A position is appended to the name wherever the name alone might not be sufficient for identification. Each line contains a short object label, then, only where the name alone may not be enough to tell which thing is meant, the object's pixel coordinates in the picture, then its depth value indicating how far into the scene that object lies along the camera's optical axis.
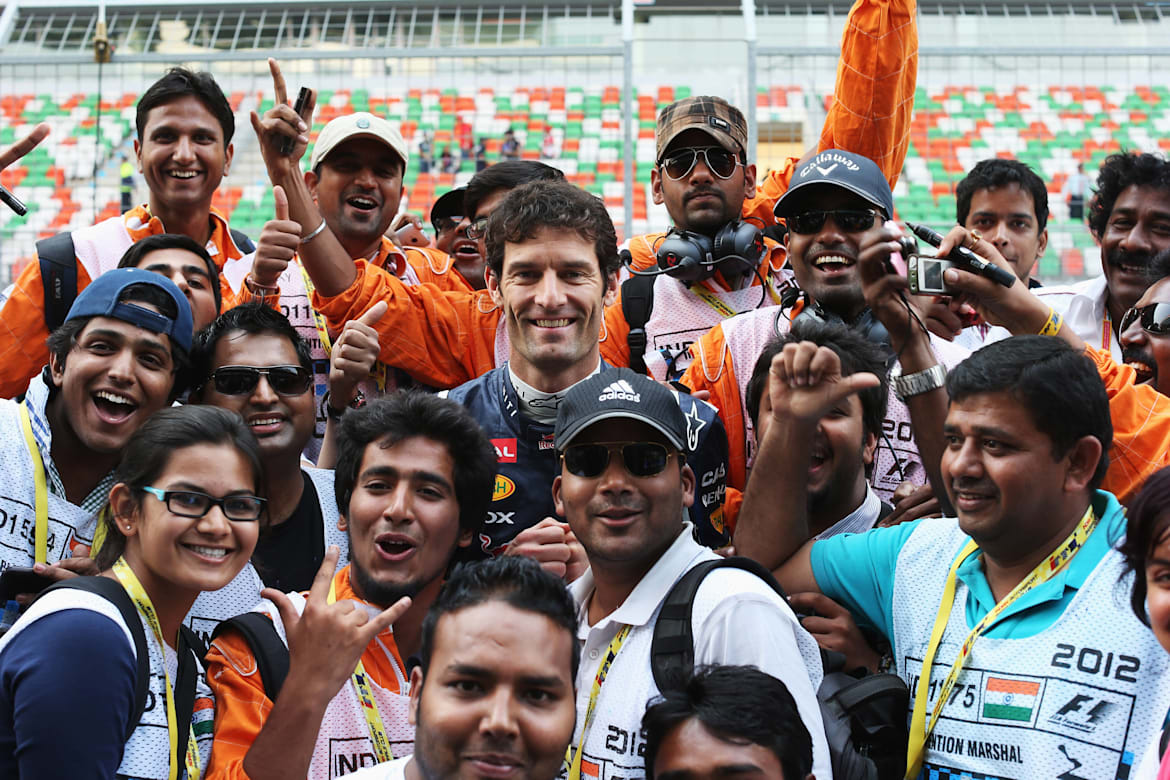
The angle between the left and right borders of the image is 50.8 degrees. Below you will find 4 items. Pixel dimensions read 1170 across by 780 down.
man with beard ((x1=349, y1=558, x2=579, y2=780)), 2.53
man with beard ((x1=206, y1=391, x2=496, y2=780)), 2.86
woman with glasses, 2.61
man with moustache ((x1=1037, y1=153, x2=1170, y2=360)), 5.18
